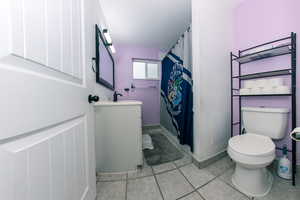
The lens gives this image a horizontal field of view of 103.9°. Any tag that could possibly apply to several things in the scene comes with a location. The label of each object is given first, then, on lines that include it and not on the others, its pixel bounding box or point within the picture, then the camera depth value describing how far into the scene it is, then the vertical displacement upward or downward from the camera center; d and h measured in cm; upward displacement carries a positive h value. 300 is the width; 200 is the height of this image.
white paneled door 29 +0
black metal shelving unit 117 +36
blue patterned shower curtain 165 +6
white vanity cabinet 129 -42
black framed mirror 139 +54
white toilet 97 -44
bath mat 160 -83
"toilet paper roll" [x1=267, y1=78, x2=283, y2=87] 123 +17
